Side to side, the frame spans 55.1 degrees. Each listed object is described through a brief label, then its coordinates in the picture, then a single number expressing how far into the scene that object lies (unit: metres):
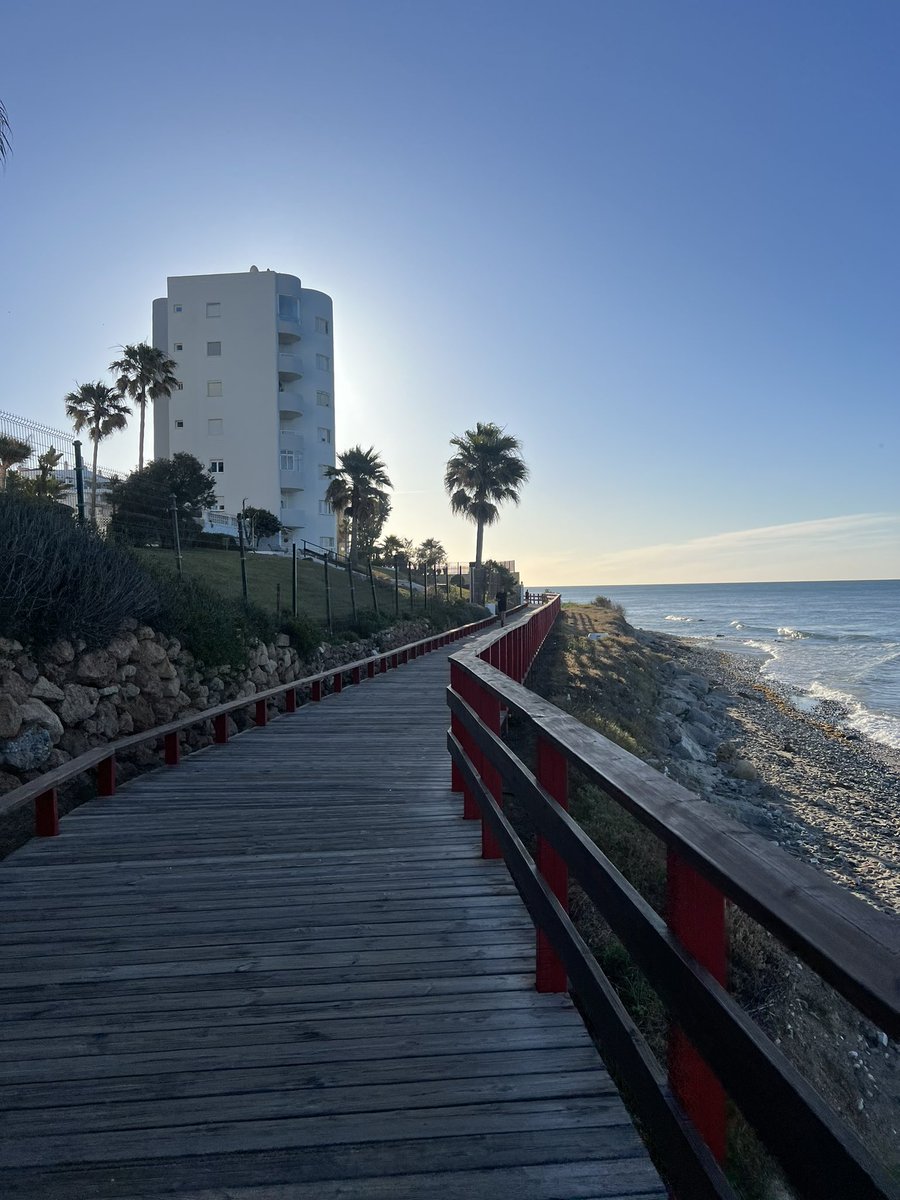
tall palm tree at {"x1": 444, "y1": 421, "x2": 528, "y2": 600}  48.59
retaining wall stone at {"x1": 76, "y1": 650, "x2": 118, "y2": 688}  8.19
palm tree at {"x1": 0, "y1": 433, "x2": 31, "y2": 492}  10.80
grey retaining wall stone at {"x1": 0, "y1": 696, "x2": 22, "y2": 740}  7.04
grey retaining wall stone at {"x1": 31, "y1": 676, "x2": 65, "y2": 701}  7.60
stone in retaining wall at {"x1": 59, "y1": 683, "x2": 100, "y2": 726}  7.82
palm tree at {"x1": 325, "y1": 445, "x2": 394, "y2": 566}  45.91
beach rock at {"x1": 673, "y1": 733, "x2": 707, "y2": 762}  16.09
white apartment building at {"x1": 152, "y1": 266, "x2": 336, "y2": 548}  46.06
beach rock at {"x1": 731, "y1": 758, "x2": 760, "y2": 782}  14.96
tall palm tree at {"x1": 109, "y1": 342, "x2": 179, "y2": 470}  43.31
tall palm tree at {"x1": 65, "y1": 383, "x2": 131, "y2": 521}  44.44
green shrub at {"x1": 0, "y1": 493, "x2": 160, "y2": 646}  7.84
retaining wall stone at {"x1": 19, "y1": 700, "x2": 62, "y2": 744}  7.33
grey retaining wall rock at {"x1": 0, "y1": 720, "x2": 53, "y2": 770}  7.06
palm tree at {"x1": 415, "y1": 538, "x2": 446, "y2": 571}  74.88
